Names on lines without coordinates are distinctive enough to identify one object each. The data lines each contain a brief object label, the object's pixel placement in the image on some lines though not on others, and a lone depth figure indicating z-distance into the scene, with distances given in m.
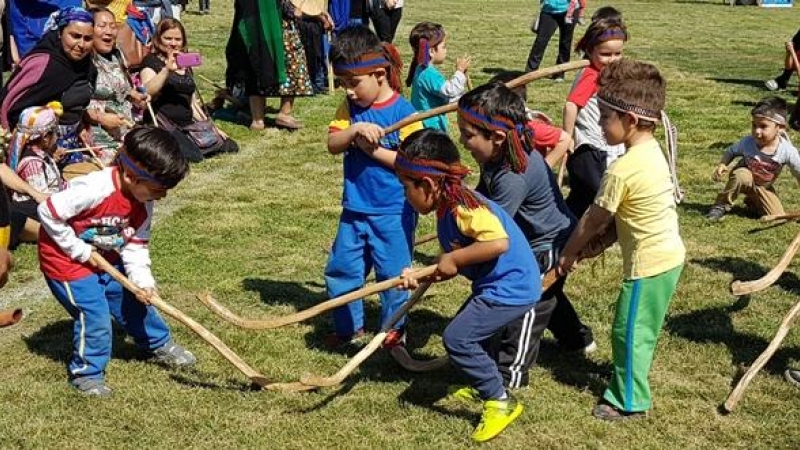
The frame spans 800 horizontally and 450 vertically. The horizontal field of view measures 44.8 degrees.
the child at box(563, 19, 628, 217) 5.43
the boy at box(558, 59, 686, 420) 4.23
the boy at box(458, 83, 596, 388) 4.34
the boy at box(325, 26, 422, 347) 4.90
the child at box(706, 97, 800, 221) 7.74
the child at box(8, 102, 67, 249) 6.81
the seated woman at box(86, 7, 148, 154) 7.78
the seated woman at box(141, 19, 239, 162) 9.48
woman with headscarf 7.12
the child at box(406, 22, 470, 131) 7.33
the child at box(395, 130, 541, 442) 4.12
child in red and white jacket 4.41
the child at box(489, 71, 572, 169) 5.16
